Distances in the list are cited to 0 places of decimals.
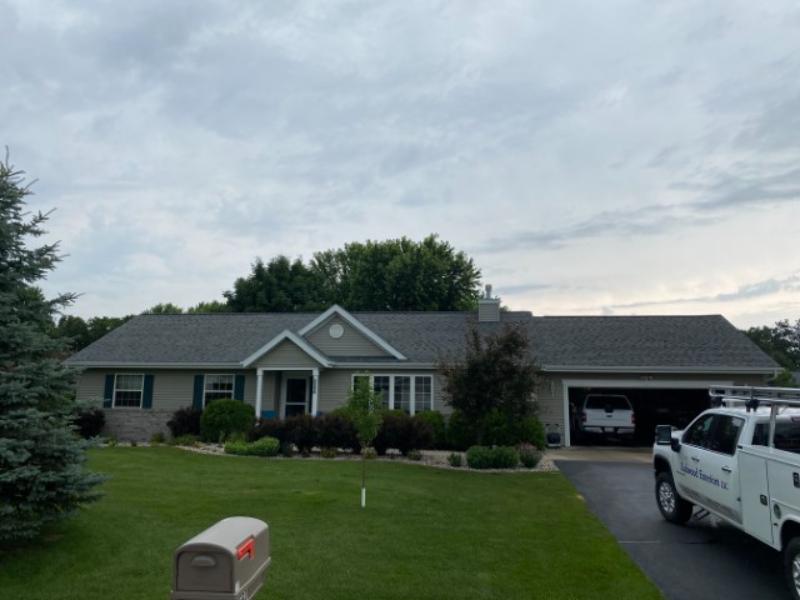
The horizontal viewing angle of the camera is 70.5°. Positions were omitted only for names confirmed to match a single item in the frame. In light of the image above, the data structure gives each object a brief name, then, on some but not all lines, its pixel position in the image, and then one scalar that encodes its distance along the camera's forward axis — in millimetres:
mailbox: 3346
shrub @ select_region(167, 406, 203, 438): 20578
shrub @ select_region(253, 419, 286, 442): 17516
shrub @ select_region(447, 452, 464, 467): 15561
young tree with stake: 11789
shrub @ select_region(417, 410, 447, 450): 19469
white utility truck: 6008
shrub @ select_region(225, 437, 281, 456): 16766
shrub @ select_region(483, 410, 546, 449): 18078
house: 20653
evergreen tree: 6730
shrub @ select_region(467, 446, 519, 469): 15156
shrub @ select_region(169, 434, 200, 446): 19250
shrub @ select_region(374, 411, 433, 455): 16875
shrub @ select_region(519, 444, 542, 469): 15102
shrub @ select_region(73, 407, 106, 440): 20891
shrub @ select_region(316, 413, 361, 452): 17016
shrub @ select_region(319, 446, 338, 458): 16781
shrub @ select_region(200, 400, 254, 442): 19312
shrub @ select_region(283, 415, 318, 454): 17062
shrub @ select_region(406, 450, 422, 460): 16591
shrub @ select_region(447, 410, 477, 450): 18906
